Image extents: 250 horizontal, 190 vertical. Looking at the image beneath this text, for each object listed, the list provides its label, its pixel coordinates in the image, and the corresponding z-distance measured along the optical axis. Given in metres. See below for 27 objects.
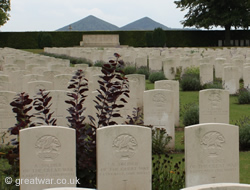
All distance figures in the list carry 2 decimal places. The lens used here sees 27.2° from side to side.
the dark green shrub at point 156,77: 15.61
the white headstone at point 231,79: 12.98
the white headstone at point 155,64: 18.12
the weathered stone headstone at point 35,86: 8.46
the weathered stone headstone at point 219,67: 16.11
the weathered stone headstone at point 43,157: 4.81
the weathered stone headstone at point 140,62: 19.23
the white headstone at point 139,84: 10.26
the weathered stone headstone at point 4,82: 9.77
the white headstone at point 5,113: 7.50
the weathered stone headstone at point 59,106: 7.59
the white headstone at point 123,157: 4.93
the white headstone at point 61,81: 9.68
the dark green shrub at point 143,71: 17.16
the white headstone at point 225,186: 3.16
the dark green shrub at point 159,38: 41.71
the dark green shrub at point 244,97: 11.88
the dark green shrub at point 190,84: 14.36
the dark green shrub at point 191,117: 8.90
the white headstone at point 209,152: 5.14
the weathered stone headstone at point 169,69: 16.48
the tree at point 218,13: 40.59
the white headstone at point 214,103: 7.70
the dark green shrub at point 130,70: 17.46
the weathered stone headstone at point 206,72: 14.41
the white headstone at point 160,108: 7.43
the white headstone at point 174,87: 9.09
